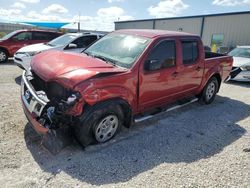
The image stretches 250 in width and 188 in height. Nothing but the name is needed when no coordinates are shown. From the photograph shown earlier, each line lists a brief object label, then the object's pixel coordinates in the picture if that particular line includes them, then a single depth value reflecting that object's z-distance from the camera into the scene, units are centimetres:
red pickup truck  328
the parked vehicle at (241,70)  869
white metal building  1896
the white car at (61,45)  796
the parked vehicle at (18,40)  1120
